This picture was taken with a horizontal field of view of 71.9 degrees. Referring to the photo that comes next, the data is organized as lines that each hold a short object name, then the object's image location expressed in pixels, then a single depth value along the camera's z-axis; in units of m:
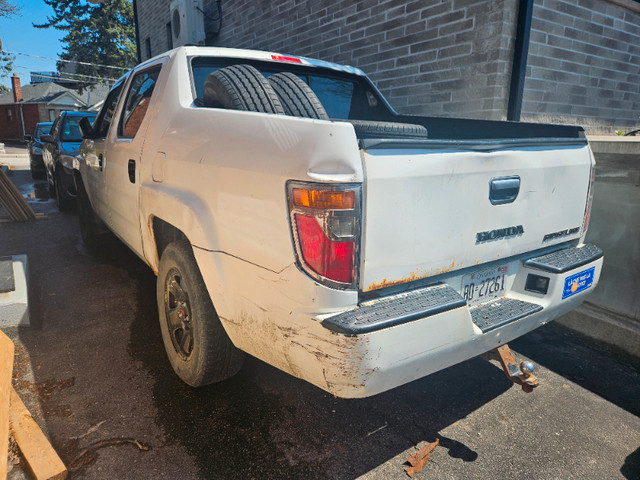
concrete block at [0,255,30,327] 3.38
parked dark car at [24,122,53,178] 13.17
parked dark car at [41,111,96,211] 7.50
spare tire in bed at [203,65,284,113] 2.27
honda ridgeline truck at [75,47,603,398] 1.66
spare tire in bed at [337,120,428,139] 2.33
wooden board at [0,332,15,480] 1.90
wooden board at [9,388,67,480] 1.97
